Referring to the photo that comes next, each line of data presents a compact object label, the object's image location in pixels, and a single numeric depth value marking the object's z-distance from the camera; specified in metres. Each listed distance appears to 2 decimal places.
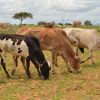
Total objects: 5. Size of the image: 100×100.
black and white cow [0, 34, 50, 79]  8.33
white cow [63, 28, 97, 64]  11.29
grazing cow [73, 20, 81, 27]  31.12
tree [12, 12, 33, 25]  41.56
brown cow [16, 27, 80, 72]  9.36
